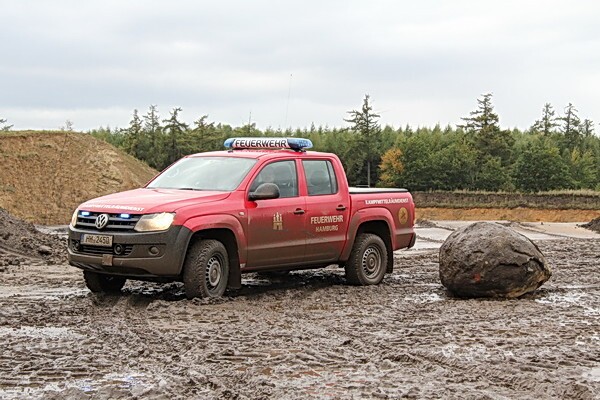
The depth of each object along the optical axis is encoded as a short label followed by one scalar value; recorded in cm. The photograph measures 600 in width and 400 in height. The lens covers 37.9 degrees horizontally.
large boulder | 1065
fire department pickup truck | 957
